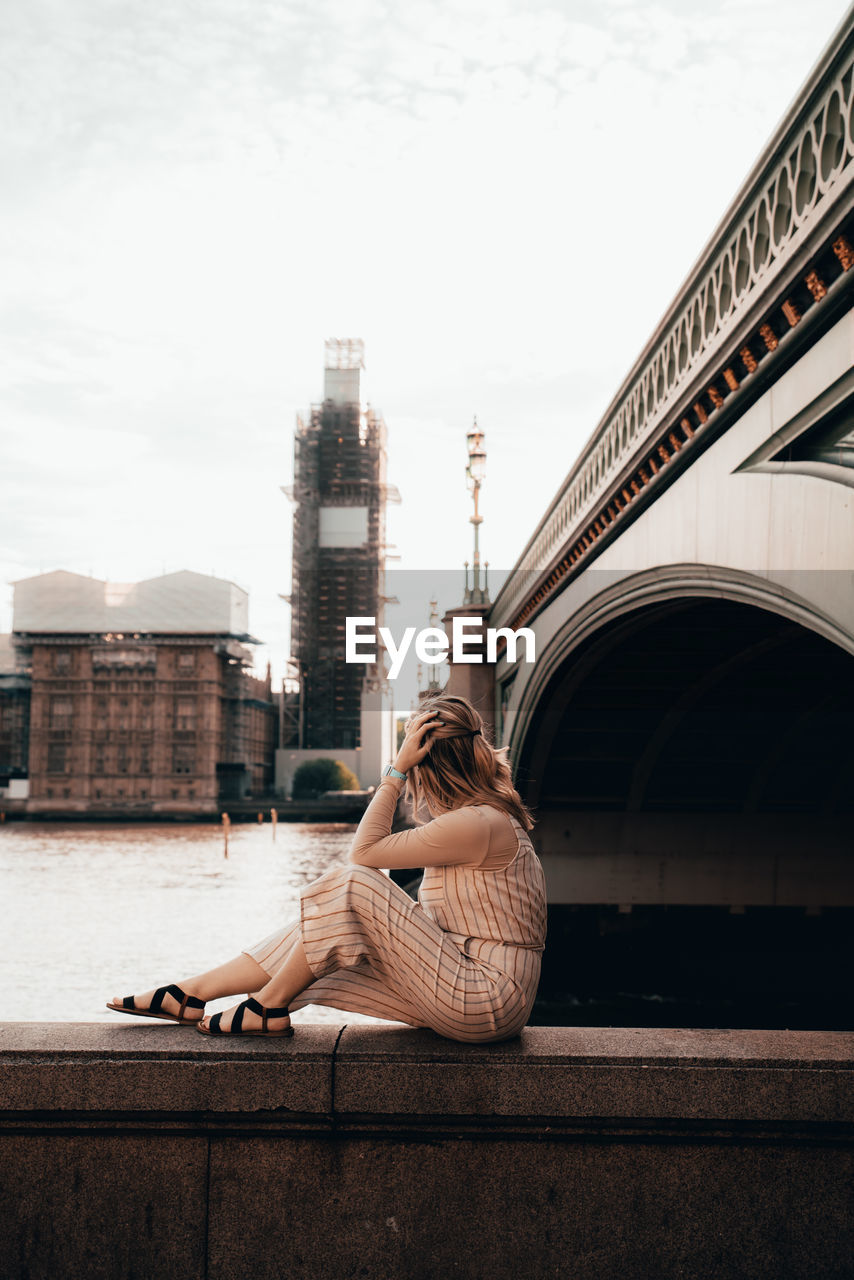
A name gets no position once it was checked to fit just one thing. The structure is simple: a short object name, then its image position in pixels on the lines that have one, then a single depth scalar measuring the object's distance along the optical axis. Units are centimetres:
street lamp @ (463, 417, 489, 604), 1473
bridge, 402
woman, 297
